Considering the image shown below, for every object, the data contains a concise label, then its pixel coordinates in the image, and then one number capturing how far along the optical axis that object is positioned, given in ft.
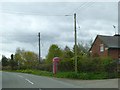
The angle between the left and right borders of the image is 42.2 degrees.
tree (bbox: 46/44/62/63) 118.59
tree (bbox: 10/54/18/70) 152.33
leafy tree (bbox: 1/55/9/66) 174.46
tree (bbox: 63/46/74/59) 89.31
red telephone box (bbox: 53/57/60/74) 75.05
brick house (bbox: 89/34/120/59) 97.68
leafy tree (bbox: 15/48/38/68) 173.81
